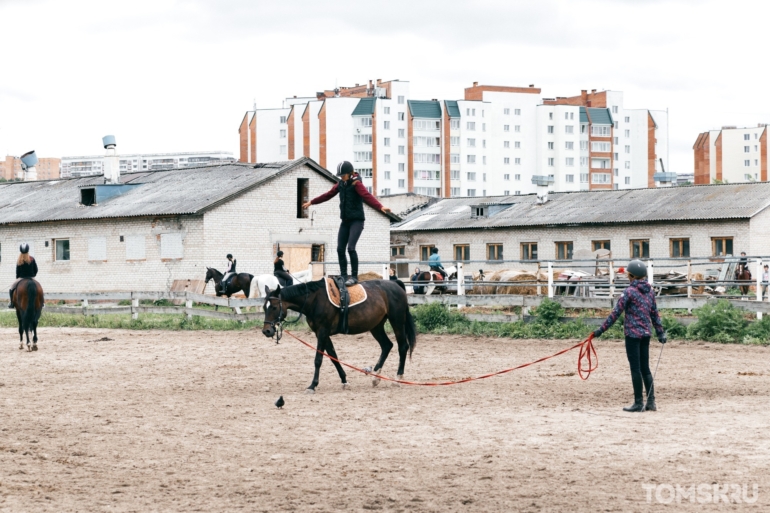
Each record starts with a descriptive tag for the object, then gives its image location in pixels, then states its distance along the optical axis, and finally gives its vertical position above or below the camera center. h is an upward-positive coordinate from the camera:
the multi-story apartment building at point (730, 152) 133.50 +14.21
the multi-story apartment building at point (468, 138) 119.69 +14.99
